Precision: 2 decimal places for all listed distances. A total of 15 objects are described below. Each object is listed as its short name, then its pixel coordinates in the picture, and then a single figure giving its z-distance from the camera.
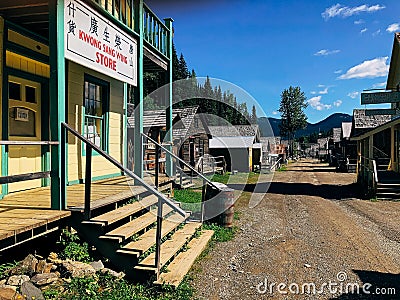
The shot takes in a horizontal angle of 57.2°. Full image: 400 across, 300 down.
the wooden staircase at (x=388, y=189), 14.25
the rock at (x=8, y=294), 3.69
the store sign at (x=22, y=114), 6.44
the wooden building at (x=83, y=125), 4.75
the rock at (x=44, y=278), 4.27
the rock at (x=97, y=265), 4.88
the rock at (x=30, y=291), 3.82
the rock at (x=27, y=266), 4.35
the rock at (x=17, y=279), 4.03
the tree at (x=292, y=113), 76.16
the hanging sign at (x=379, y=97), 14.41
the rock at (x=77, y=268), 4.61
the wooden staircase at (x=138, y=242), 4.85
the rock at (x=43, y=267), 4.57
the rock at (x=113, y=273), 4.84
